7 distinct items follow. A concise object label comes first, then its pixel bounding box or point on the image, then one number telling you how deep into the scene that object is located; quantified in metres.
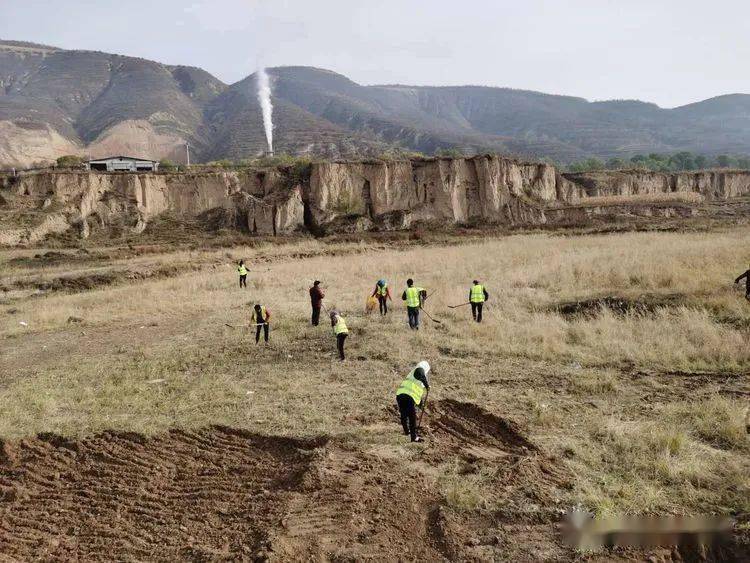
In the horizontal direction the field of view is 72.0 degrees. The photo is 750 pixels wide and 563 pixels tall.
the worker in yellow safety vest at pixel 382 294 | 15.04
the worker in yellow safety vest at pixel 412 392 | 6.76
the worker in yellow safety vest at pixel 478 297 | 13.96
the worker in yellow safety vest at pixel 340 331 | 11.17
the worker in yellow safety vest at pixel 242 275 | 21.44
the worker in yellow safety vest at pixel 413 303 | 13.13
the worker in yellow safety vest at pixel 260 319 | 12.66
